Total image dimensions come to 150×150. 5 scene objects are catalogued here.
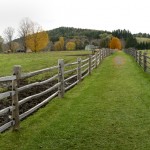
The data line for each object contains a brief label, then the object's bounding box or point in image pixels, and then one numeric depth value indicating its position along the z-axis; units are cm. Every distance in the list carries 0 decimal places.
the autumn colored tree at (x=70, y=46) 9631
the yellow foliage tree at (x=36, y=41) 4966
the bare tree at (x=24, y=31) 5017
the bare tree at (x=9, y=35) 6781
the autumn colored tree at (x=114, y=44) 8544
